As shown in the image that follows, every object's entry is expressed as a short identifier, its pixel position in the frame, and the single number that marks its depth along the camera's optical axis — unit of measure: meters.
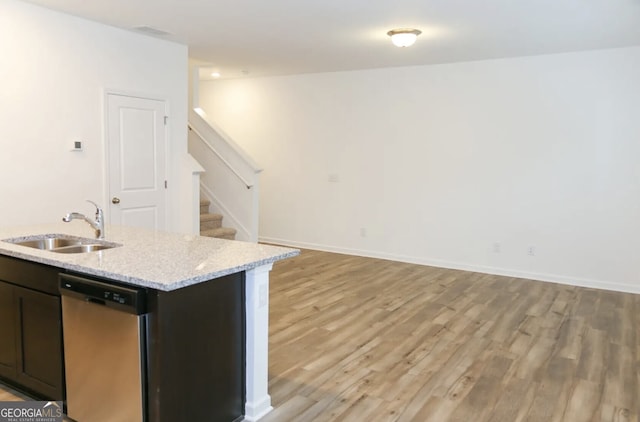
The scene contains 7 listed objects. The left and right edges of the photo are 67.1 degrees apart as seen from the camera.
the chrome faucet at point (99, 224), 3.08
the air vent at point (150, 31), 4.81
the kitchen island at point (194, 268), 2.16
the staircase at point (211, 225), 6.54
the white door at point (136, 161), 4.98
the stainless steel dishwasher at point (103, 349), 2.14
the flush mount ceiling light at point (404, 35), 4.58
